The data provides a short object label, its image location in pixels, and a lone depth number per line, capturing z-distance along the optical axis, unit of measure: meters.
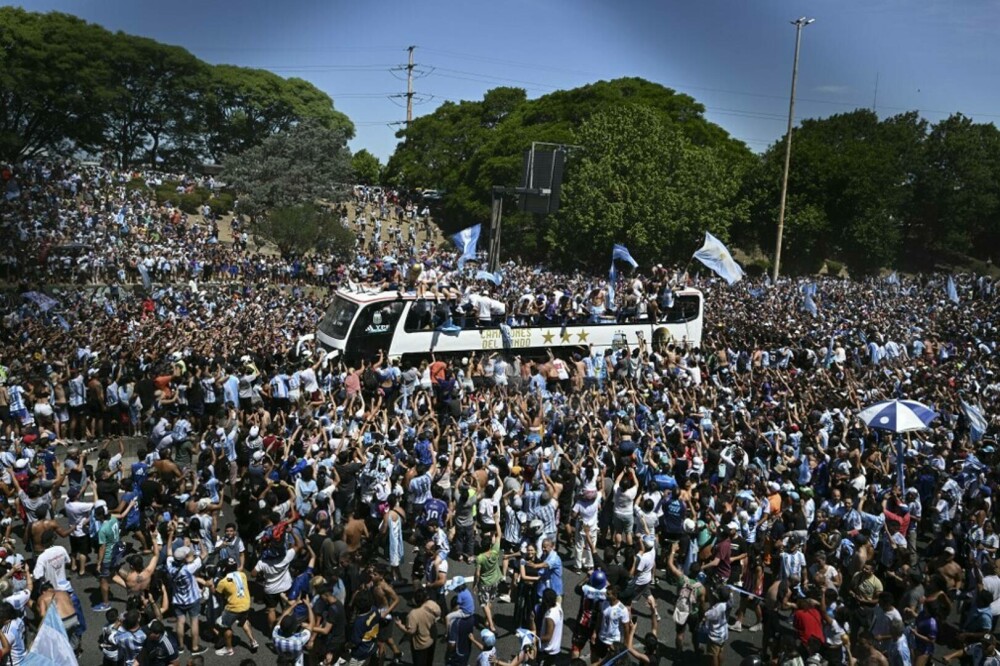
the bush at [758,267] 51.03
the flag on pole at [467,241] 21.30
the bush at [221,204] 45.47
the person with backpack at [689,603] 8.41
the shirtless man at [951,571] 8.84
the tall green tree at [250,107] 57.59
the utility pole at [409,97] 69.50
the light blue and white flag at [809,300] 26.09
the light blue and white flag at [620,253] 22.44
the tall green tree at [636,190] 40.97
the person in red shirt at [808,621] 7.54
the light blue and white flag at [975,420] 13.33
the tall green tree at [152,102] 49.19
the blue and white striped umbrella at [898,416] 11.73
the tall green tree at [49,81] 41.91
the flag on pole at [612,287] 20.33
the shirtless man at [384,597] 7.69
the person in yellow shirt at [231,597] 8.32
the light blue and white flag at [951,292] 27.54
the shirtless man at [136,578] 8.08
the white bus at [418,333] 16.47
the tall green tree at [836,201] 49.06
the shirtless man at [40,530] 8.88
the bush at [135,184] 42.24
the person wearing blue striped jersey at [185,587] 8.16
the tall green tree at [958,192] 56.88
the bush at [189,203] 44.11
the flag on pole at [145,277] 27.86
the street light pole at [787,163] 38.25
